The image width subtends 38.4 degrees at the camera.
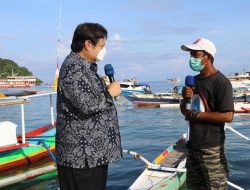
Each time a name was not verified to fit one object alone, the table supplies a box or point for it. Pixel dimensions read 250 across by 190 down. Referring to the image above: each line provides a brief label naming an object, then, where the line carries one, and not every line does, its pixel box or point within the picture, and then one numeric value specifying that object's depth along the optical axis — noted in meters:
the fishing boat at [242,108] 28.83
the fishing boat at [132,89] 45.73
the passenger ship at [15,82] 114.81
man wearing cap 4.08
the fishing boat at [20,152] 9.35
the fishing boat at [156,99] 37.81
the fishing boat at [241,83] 42.29
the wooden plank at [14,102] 8.89
